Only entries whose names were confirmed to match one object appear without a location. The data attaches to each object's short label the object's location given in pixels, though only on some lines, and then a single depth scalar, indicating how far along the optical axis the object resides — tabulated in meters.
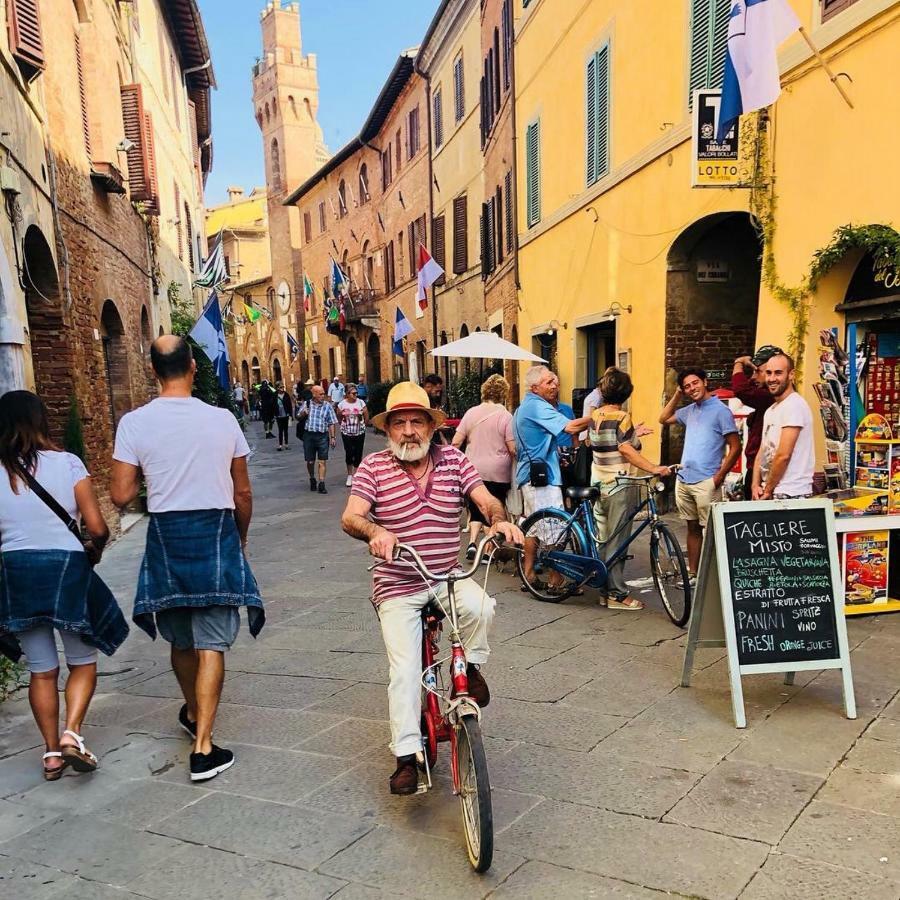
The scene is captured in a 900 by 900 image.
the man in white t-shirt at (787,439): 4.70
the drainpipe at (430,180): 24.06
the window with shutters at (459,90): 20.56
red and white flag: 15.85
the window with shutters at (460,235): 21.11
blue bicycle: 5.30
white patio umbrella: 9.27
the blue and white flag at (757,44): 5.77
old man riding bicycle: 2.94
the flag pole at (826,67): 6.00
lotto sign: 7.30
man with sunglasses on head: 6.08
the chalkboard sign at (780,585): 3.74
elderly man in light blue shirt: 5.82
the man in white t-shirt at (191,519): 3.26
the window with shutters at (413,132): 25.67
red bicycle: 2.52
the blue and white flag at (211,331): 12.91
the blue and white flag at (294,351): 43.56
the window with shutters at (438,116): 22.94
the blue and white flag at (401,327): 18.84
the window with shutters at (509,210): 15.58
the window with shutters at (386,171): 29.48
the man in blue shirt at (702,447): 5.57
